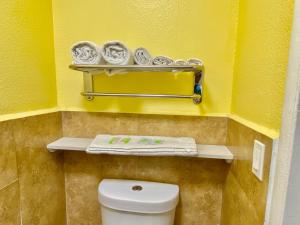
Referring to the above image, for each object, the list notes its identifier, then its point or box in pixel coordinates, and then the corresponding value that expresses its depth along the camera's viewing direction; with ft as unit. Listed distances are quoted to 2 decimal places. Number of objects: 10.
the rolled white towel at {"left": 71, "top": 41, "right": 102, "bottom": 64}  2.57
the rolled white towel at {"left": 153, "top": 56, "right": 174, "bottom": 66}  2.66
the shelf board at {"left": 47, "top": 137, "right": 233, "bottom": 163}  2.64
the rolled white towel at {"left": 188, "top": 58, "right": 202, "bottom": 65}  2.65
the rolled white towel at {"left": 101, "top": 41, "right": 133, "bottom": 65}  2.50
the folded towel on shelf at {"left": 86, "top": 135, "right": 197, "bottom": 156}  2.57
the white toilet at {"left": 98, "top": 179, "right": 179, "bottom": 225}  2.69
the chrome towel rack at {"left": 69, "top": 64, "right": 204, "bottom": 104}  2.50
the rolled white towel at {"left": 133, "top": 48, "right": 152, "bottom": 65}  2.60
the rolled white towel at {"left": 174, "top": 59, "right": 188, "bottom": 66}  2.56
